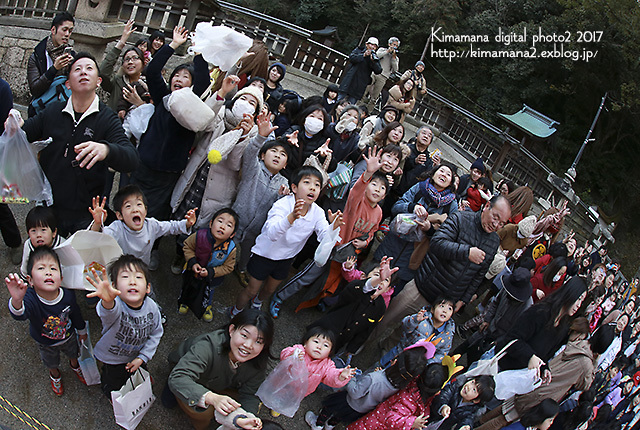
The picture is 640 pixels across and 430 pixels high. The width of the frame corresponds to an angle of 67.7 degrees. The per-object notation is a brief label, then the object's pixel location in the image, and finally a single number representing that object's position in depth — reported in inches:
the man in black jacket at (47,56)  169.2
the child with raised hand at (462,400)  147.0
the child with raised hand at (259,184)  169.2
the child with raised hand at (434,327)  172.2
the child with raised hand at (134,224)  141.4
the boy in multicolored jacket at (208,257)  157.4
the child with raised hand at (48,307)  116.0
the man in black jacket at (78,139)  133.0
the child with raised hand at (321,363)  137.6
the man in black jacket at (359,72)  353.1
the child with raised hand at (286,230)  162.2
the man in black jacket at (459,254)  177.3
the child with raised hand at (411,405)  139.8
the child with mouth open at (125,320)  118.7
